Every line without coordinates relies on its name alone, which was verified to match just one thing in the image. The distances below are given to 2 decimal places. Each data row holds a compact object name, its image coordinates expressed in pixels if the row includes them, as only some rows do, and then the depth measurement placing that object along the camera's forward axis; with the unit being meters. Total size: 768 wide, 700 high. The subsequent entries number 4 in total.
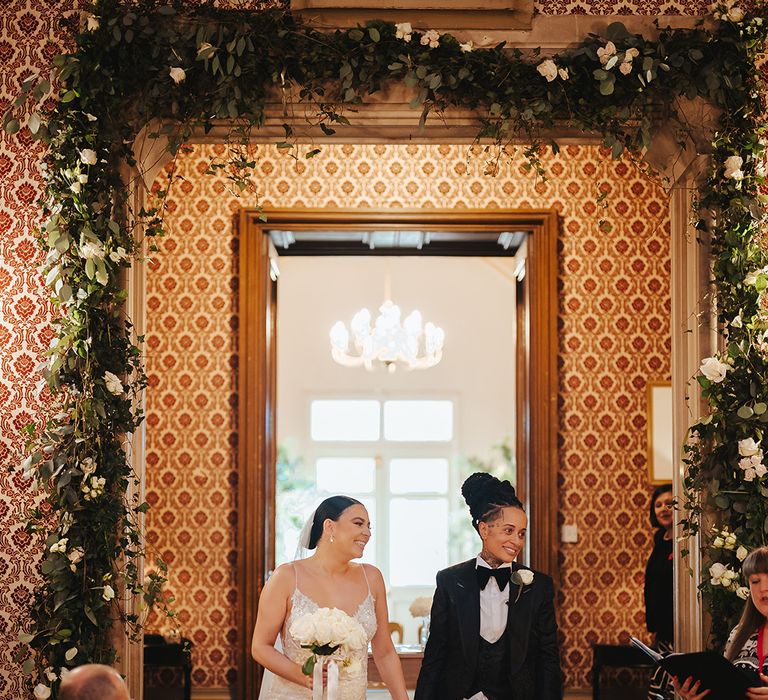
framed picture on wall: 6.76
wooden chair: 7.35
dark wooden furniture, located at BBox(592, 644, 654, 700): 6.25
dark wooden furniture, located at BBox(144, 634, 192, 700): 6.25
